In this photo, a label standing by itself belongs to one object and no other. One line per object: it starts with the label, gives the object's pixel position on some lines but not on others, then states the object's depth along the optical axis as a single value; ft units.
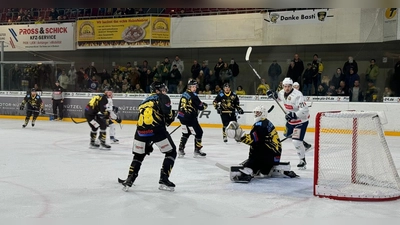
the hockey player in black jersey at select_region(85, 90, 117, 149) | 31.37
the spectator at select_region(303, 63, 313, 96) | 46.75
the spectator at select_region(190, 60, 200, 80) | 53.01
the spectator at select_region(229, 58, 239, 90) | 50.55
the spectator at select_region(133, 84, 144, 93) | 54.60
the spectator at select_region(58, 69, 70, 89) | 58.29
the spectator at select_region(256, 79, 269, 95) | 48.99
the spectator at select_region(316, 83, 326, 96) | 46.11
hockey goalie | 20.26
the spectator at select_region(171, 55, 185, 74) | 54.95
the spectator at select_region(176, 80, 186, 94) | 53.42
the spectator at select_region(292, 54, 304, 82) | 47.47
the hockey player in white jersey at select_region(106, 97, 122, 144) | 32.27
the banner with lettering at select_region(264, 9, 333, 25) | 49.90
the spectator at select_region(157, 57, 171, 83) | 54.29
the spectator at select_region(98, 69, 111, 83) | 58.08
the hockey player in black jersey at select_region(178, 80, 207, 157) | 28.17
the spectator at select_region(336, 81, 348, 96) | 44.88
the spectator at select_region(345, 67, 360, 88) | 44.86
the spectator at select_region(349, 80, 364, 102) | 44.45
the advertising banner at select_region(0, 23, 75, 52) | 64.28
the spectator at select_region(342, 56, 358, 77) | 45.24
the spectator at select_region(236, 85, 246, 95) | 50.15
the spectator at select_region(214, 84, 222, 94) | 50.65
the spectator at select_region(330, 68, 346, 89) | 45.42
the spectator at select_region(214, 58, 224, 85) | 50.94
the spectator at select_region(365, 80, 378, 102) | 44.01
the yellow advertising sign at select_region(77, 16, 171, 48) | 58.75
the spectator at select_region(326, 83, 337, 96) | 45.49
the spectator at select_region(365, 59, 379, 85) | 44.60
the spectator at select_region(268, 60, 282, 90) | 49.39
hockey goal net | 17.46
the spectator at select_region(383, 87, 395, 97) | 43.29
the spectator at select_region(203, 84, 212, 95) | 51.21
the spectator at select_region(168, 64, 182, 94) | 53.52
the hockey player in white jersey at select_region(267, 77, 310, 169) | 23.88
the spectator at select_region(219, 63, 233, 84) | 50.57
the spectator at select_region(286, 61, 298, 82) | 47.57
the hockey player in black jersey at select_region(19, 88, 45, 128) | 49.08
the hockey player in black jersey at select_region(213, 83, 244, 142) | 37.22
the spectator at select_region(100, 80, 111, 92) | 57.00
